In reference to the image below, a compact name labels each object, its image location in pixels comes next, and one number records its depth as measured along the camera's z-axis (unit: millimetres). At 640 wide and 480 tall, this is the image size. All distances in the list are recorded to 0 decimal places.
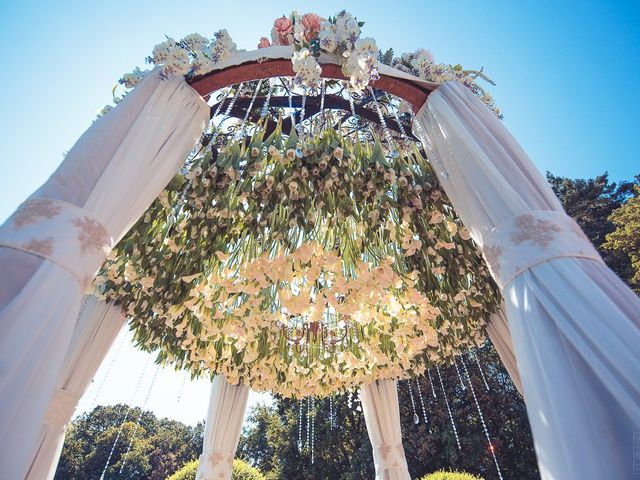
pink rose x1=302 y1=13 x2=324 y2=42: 2631
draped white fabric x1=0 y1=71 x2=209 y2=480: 1282
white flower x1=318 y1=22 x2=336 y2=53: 2504
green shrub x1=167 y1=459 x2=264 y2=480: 6945
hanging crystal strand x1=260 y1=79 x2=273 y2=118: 2812
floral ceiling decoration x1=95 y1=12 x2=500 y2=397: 2531
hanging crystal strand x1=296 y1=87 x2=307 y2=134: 2632
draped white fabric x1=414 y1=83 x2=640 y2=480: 1217
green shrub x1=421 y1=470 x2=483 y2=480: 6590
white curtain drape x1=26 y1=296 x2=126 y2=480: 2693
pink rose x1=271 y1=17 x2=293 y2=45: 2703
